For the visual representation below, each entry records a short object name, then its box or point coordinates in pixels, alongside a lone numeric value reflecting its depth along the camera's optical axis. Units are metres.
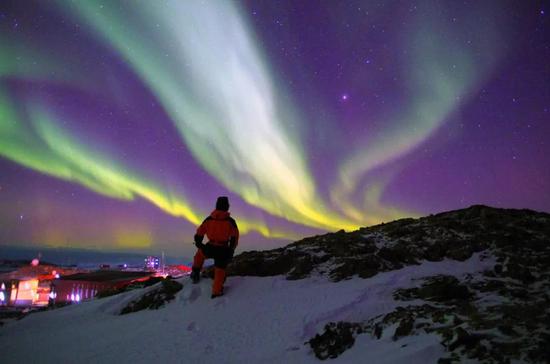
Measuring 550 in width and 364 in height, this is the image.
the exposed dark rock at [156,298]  9.03
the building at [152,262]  137.65
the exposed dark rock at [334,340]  5.27
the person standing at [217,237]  9.25
